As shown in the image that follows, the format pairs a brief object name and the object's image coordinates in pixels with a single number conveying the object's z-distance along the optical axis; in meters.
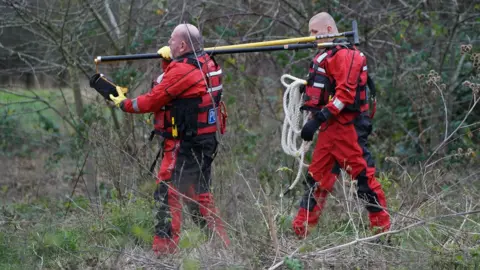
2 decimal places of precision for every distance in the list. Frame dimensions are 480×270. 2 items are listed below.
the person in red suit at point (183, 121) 11.49
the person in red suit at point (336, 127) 11.81
